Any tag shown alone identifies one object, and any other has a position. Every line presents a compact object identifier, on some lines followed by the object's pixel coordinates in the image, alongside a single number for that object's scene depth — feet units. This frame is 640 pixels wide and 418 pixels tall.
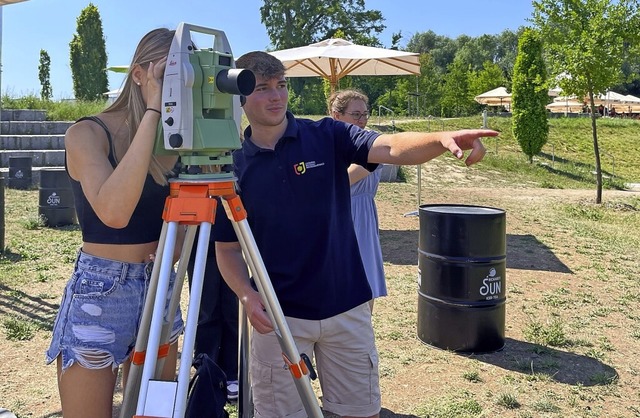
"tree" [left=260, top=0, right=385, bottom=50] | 164.96
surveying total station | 5.16
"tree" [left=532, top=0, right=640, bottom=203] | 45.42
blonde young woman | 5.90
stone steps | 49.90
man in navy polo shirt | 7.48
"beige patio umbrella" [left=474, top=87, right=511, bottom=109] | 114.83
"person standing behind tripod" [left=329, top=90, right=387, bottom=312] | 12.39
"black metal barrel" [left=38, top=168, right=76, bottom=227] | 30.68
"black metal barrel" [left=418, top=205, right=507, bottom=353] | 14.82
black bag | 6.72
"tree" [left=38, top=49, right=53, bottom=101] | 98.78
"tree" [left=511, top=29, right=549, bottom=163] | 72.02
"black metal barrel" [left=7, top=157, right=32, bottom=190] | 43.88
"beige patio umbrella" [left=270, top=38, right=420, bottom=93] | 35.99
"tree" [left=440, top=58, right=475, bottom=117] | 138.98
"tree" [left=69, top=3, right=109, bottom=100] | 89.15
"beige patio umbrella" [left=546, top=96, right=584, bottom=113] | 130.11
